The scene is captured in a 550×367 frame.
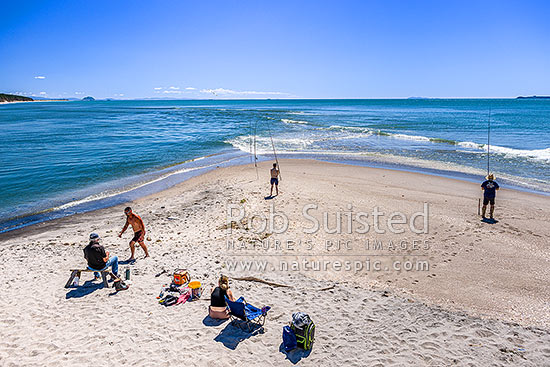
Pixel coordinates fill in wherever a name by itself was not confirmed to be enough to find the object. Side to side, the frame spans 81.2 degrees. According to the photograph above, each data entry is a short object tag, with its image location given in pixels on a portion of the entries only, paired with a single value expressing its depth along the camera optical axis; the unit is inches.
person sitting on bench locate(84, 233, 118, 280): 286.2
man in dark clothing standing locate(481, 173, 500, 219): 438.3
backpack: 212.4
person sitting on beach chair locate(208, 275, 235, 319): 243.1
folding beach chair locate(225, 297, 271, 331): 230.3
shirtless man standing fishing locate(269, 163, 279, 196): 536.6
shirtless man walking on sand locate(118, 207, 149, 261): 339.9
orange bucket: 287.3
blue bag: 212.8
